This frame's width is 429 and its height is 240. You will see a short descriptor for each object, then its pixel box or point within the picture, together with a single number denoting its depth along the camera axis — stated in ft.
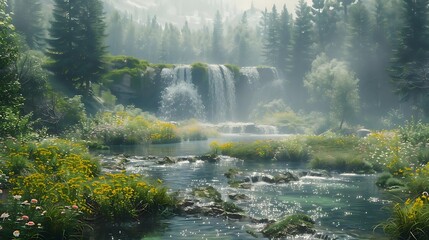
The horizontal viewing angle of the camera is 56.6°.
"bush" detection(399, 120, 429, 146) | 77.82
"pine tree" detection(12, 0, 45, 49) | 219.41
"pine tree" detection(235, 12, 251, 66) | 380.58
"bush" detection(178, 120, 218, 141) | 146.30
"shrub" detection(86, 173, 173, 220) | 36.21
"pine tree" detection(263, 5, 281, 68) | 295.48
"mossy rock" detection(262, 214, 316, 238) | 34.45
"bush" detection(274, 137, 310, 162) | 87.86
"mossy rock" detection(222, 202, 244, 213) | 41.86
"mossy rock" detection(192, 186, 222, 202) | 47.09
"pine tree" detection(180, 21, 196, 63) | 454.81
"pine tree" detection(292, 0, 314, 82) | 266.98
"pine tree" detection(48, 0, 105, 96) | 149.89
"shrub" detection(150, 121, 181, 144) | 129.59
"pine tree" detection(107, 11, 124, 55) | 441.68
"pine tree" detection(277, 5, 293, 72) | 285.64
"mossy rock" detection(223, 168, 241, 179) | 66.52
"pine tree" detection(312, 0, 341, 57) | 266.77
